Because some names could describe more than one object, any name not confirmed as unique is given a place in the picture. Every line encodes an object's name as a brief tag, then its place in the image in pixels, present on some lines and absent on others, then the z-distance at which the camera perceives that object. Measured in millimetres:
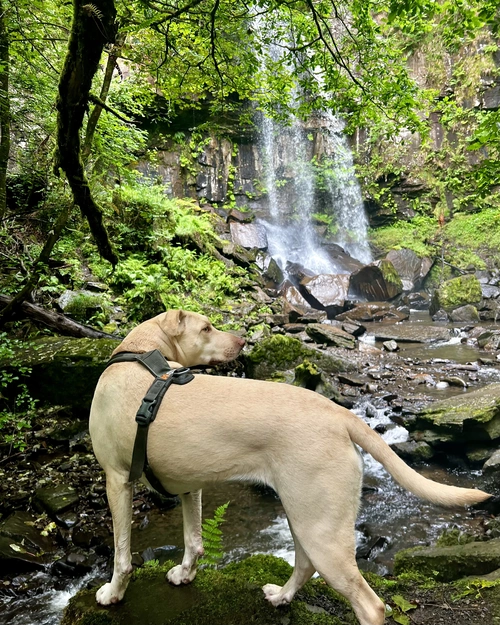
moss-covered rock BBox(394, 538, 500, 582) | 3132
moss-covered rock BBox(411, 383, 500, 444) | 6039
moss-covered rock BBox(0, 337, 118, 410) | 5996
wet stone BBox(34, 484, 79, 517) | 4512
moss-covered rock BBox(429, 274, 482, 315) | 16969
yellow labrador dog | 2148
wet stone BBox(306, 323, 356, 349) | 12664
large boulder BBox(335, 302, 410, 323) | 16891
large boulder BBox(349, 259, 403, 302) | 19406
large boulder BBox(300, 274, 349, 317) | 17422
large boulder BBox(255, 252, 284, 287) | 19094
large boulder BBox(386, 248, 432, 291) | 21359
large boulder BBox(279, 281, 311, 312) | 17242
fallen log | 6875
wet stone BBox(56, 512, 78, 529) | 4391
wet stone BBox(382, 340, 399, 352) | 12469
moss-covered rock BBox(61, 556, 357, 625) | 2402
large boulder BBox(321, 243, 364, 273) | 22656
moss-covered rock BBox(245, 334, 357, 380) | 8805
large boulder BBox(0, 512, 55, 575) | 3646
